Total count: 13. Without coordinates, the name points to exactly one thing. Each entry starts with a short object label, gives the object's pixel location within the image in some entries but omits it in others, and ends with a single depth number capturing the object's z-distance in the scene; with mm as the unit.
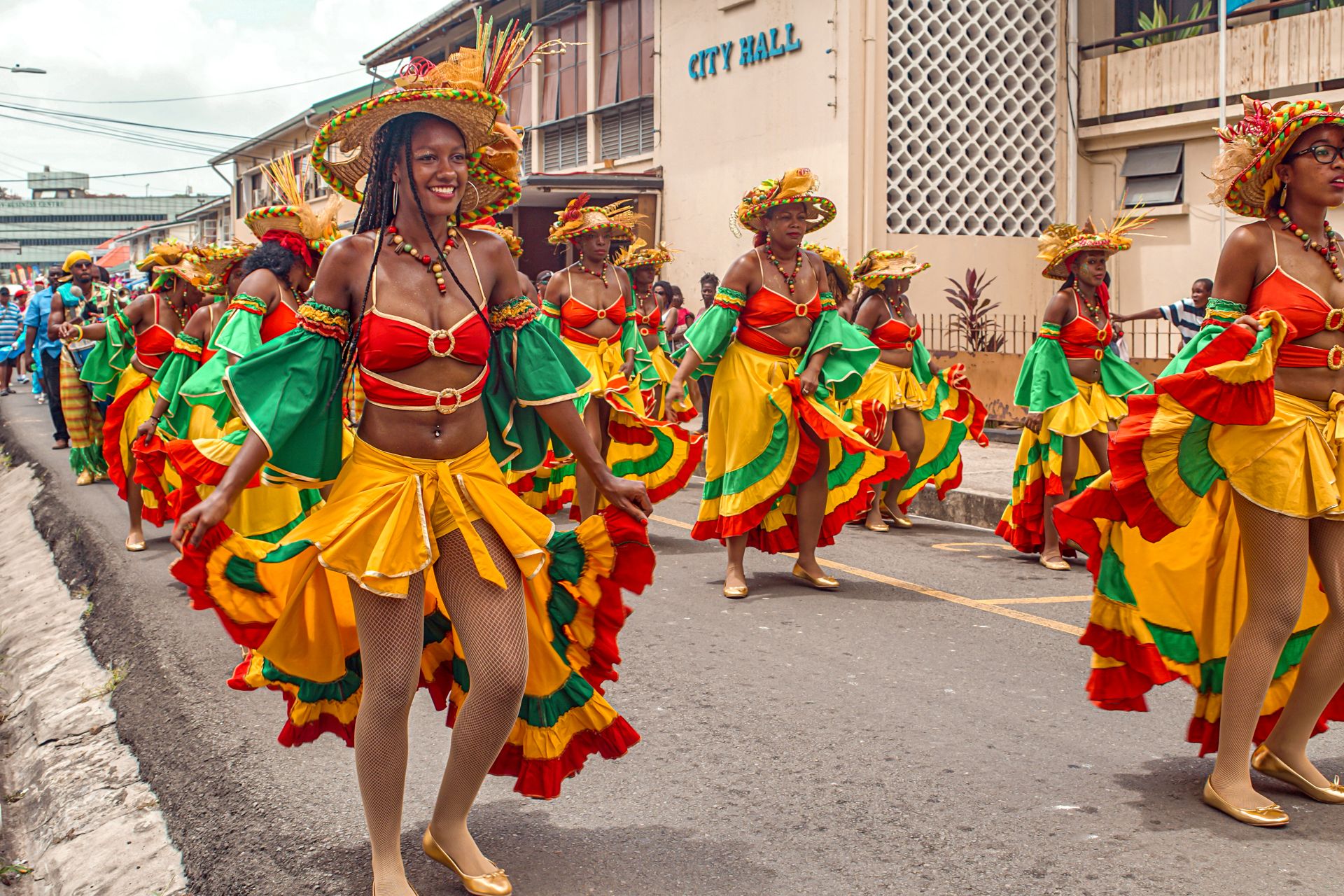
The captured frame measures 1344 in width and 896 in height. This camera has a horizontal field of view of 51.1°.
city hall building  18141
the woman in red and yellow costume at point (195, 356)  8164
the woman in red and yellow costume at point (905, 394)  10547
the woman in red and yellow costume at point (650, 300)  12555
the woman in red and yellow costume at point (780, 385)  7945
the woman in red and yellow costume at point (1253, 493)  4188
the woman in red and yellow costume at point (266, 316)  6684
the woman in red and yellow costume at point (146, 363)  9750
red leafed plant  17672
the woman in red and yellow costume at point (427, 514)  3641
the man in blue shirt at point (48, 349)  17875
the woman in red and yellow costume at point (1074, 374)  8727
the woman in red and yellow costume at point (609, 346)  9812
